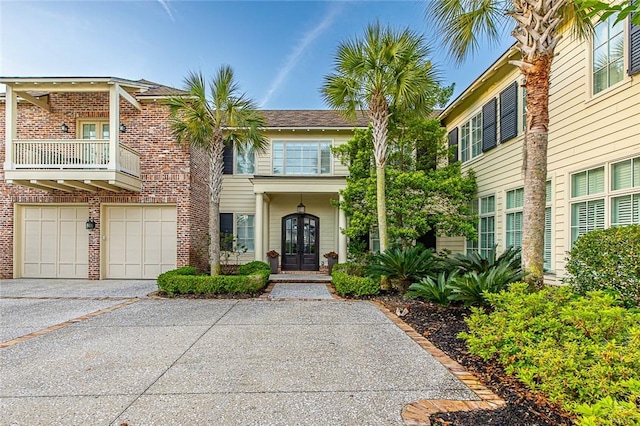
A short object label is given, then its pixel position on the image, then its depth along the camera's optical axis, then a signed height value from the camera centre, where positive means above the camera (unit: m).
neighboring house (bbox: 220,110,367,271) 13.05 +0.70
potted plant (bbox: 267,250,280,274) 12.66 -1.70
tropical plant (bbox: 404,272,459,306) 5.67 -1.26
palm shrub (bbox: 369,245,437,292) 7.45 -1.11
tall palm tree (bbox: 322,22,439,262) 7.46 +3.08
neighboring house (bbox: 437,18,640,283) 5.50 +1.46
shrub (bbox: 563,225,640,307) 4.07 -0.60
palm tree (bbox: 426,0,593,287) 4.82 +1.73
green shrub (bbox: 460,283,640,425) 2.36 -1.06
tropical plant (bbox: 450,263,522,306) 4.88 -0.98
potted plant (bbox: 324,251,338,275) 12.64 -1.61
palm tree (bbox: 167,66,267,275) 8.44 +2.48
